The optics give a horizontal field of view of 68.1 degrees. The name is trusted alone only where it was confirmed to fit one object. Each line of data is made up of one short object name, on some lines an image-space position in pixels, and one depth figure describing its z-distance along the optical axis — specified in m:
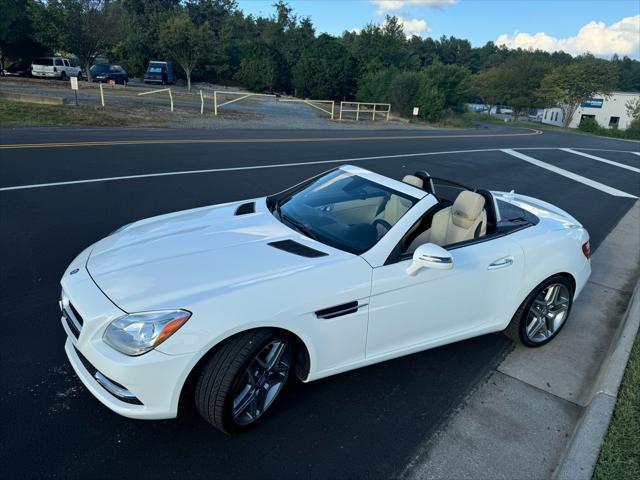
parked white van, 34.25
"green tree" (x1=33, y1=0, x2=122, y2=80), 31.78
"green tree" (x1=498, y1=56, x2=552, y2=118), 77.19
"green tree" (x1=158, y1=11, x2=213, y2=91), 39.91
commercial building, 71.00
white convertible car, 2.60
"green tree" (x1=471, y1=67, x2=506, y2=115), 79.69
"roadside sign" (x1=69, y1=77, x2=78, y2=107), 18.73
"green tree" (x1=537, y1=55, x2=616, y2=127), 62.50
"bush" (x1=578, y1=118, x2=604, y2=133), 58.25
